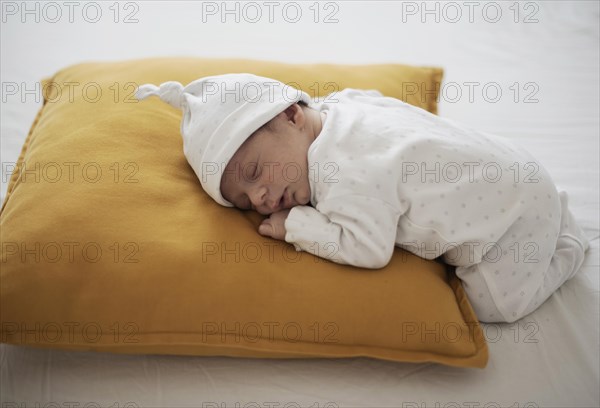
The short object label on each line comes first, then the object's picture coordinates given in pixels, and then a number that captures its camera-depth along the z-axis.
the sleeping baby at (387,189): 1.14
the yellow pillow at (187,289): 1.06
